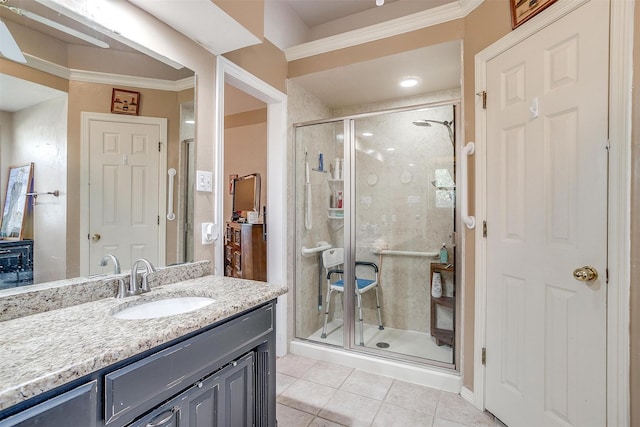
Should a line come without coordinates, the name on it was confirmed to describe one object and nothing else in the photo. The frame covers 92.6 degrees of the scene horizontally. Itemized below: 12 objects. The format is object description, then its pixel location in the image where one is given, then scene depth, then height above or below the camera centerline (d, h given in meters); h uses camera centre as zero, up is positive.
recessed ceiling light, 2.65 +1.17
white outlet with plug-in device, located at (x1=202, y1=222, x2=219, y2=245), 1.80 -0.13
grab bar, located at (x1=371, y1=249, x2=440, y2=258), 2.70 -0.37
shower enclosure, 2.55 -0.17
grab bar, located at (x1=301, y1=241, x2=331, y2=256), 2.86 -0.34
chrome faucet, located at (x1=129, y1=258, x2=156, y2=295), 1.32 -0.29
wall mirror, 1.07 +0.33
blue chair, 2.73 -0.60
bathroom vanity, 0.69 -0.42
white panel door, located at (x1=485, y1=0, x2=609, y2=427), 1.32 -0.05
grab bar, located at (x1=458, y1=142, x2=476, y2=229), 1.93 +0.17
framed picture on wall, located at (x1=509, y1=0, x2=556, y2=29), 1.51 +1.05
